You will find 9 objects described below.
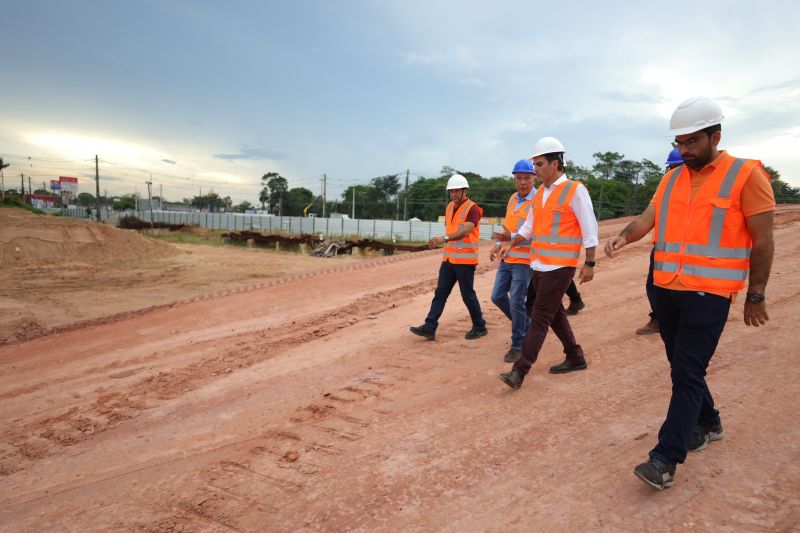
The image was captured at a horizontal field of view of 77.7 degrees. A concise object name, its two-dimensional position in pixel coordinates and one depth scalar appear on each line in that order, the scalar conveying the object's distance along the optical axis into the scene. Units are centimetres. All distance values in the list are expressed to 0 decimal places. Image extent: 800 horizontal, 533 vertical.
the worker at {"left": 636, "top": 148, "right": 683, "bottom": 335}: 542
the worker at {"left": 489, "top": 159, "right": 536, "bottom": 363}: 493
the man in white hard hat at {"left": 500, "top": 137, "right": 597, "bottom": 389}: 400
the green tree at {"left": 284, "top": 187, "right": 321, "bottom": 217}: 8015
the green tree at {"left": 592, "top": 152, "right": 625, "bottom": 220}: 6588
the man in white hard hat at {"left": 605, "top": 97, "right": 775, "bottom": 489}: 257
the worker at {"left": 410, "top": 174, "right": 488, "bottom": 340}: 549
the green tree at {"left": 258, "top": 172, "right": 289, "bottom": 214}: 8181
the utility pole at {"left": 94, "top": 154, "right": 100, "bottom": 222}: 5147
